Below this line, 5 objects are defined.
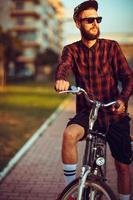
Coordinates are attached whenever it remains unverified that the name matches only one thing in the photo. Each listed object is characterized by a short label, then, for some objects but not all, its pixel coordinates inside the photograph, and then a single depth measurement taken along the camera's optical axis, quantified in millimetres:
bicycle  3139
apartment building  58266
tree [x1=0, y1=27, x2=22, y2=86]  35688
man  3508
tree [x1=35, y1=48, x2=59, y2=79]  49312
